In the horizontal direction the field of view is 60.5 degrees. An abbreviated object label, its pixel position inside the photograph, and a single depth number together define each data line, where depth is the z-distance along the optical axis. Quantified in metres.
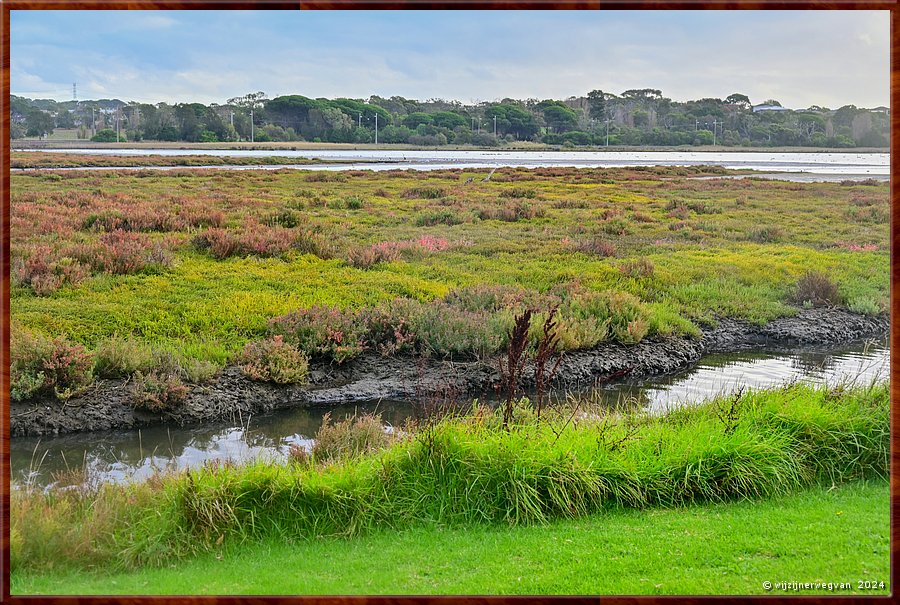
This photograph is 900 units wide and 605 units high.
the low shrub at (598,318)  9.51
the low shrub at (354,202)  13.37
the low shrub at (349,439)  6.33
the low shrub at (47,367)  7.55
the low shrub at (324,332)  8.91
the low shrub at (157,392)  7.77
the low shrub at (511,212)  12.97
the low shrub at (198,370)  8.23
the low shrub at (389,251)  11.29
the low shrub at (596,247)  11.86
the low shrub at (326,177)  14.40
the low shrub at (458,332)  8.99
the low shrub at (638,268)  11.22
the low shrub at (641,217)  13.08
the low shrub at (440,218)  12.34
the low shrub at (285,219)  12.01
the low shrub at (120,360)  8.13
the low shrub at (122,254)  10.04
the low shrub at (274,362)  8.39
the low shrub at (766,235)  12.41
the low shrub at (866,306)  10.82
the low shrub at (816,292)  11.08
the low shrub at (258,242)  11.16
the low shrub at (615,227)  12.48
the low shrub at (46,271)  9.20
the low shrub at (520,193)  13.93
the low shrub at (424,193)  13.21
